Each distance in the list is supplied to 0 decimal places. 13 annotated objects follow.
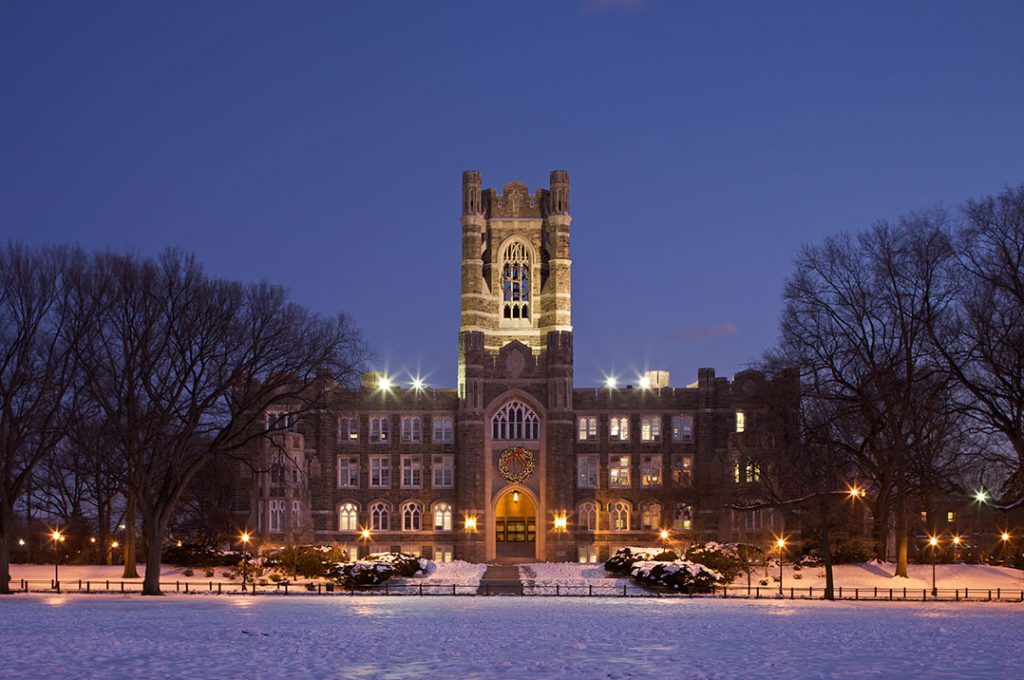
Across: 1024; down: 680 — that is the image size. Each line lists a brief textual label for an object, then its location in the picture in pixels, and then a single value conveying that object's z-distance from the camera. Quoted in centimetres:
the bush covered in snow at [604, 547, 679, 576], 6731
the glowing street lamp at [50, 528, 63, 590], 7038
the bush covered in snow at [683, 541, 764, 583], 6338
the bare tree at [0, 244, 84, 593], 5356
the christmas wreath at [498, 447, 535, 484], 8850
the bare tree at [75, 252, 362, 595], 5419
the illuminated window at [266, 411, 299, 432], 8582
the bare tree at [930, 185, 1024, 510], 4719
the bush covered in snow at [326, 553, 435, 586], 5856
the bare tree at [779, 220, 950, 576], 5906
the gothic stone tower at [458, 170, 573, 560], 8750
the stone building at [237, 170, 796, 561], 8731
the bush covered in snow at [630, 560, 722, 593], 5697
